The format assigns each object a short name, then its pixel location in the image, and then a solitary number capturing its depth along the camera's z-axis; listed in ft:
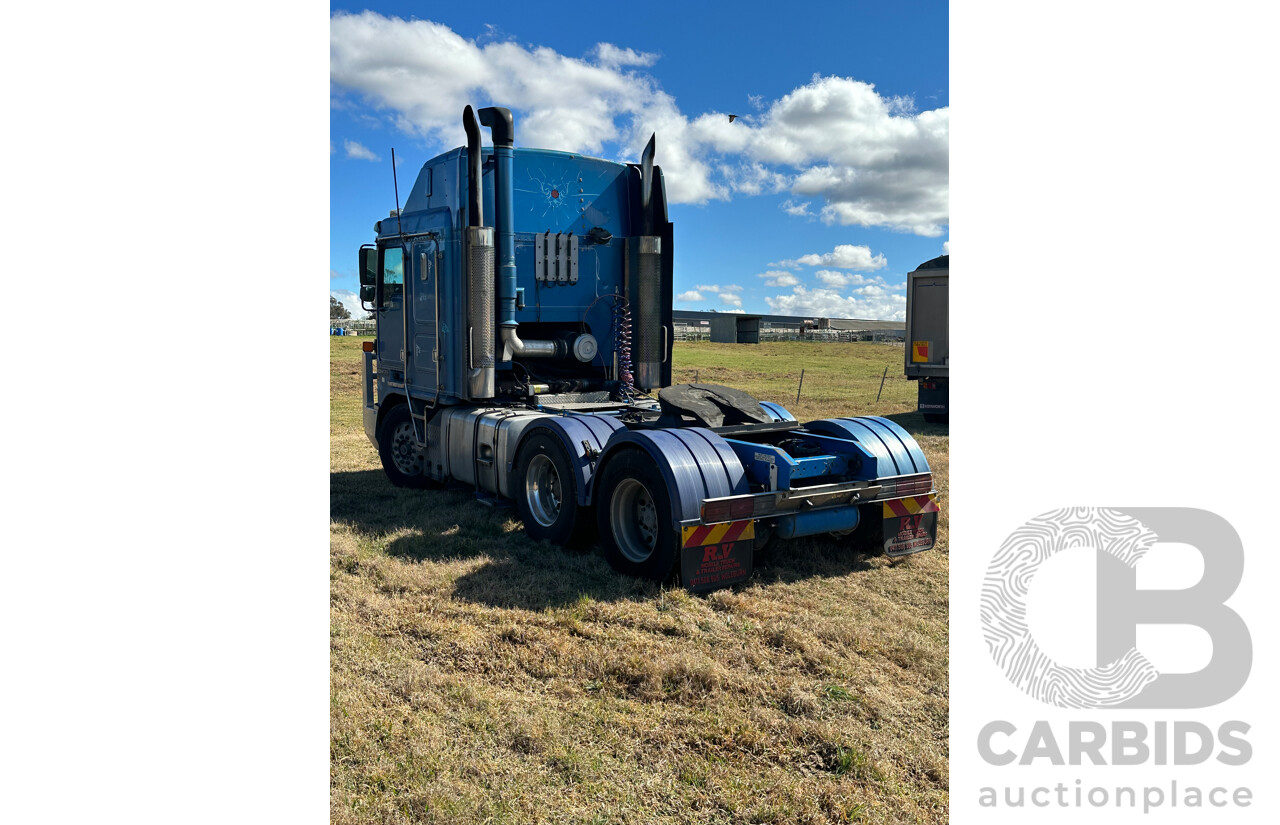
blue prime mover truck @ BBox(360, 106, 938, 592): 18.78
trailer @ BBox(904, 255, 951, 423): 50.93
